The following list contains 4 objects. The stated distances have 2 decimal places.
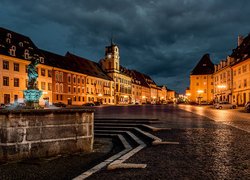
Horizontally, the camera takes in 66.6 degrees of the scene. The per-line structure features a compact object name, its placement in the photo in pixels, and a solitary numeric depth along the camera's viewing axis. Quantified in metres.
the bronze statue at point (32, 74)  11.53
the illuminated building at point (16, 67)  33.44
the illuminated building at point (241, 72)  36.41
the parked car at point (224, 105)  30.49
